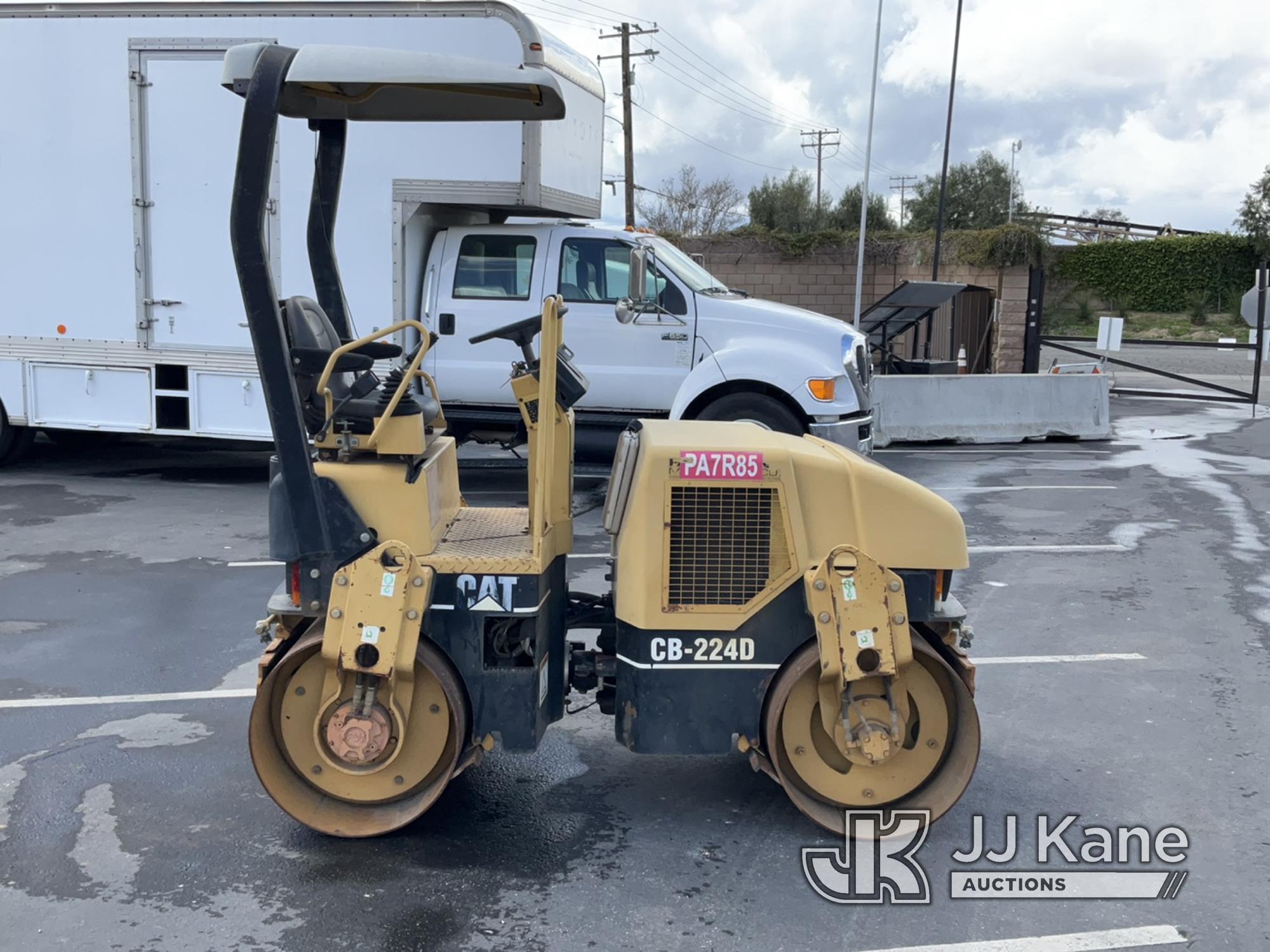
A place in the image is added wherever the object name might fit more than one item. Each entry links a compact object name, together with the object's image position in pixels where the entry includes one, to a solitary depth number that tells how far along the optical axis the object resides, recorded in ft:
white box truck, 32.91
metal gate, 63.82
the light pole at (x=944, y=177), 79.91
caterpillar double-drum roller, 13.39
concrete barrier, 52.03
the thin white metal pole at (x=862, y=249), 79.10
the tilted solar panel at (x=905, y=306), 57.47
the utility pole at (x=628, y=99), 113.61
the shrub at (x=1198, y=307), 132.87
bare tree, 131.75
